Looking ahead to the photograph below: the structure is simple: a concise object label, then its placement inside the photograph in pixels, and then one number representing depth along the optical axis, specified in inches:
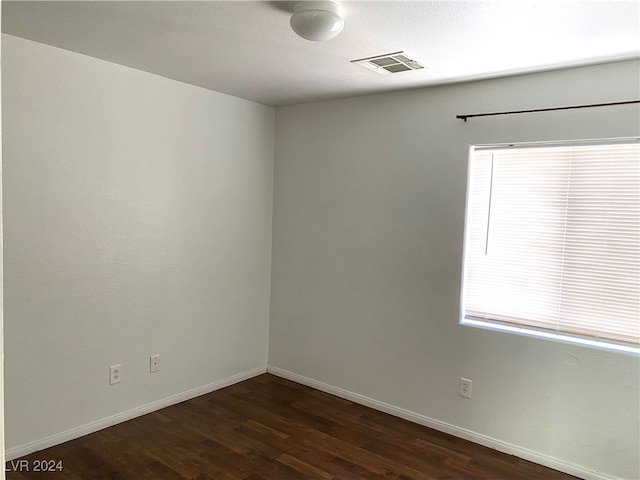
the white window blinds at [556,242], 102.9
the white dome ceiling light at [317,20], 77.1
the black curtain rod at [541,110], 100.4
